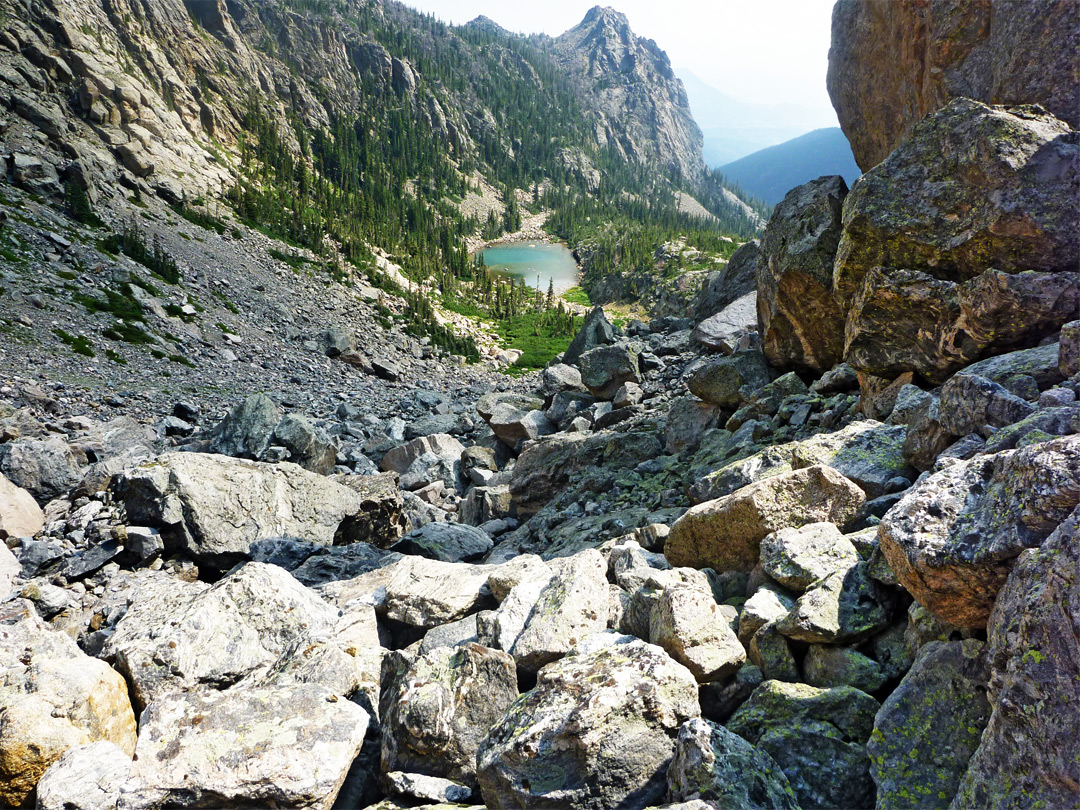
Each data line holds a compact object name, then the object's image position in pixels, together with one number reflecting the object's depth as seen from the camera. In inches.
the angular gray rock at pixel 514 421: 912.9
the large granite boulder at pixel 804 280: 542.9
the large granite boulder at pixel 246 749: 176.9
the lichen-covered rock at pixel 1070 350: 253.8
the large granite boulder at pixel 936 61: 401.7
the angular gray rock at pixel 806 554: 221.1
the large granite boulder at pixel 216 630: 253.3
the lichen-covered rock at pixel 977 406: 239.8
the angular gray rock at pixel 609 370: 936.3
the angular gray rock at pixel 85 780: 176.9
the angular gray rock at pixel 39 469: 573.9
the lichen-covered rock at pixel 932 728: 142.9
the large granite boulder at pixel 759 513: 273.5
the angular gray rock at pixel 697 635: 199.6
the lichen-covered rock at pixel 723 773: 144.2
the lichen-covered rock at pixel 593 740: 160.7
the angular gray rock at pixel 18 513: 500.4
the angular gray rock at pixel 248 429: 813.2
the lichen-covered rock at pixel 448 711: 196.2
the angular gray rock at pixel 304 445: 821.2
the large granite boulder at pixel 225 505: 500.1
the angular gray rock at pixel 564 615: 229.8
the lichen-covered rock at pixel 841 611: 190.4
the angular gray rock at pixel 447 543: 523.8
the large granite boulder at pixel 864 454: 289.4
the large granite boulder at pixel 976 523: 146.3
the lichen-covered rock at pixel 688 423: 623.8
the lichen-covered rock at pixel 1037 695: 110.6
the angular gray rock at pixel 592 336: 1494.8
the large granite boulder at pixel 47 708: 189.0
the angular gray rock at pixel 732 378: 609.6
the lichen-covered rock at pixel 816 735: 153.9
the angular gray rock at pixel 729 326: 911.4
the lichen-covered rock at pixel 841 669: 180.9
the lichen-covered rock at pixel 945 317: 324.2
